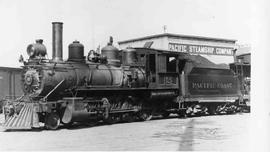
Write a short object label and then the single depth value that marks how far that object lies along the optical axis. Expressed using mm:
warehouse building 34812
